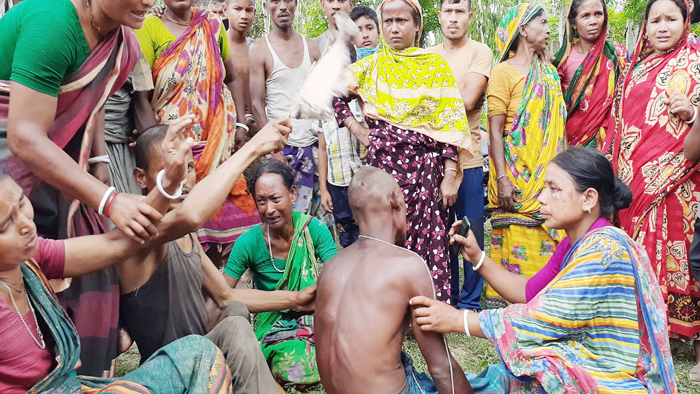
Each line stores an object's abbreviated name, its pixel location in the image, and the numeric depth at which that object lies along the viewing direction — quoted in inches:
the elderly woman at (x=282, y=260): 143.1
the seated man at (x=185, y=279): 98.9
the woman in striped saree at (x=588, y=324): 101.7
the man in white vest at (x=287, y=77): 213.9
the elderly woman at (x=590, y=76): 196.7
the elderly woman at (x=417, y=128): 170.7
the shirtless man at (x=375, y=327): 100.5
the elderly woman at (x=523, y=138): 193.0
